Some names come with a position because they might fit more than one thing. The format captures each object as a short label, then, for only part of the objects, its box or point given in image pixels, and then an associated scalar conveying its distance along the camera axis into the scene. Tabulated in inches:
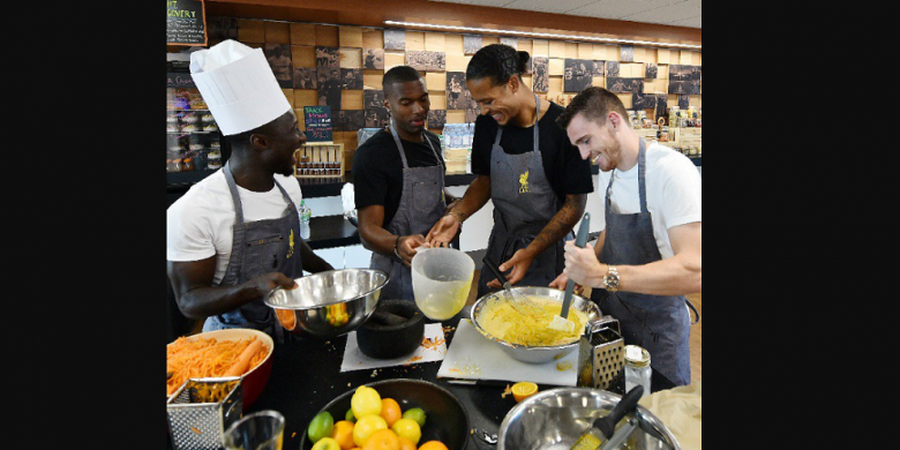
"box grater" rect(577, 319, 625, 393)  47.0
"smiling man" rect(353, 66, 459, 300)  93.2
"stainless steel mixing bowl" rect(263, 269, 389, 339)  51.0
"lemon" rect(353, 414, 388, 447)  42.0
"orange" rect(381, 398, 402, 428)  45.8
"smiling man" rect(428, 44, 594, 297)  90.3
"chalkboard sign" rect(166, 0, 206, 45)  170.6
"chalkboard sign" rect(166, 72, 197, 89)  165.3
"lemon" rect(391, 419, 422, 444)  44.0
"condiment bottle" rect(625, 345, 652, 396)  49.3
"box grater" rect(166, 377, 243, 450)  37.8
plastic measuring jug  59.4
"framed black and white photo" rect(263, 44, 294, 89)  207.8
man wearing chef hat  67.5
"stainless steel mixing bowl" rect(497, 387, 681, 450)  42.9
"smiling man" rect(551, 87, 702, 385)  65.4
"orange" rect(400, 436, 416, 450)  42.2
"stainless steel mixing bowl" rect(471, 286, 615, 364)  56.2
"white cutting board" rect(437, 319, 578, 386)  56.2
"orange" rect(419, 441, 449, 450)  40.7
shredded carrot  51.4
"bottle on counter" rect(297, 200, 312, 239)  147.3
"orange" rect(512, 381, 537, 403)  48.8
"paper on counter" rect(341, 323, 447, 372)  60.4
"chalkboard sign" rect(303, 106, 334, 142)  205.2
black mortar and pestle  59.5
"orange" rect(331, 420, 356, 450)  42.8
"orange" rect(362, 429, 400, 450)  39.9
